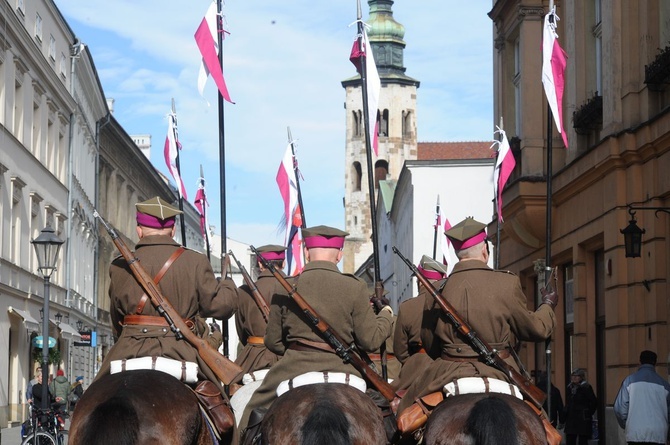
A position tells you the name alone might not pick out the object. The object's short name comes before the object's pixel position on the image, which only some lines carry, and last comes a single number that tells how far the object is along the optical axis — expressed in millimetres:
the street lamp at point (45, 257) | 21828
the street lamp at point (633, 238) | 18953
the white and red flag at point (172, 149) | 23662
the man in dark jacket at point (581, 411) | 21844
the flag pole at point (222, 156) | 16714
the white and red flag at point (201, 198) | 24531
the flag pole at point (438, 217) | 28292
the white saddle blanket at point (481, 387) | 9219
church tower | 131250
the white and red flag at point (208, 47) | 19484
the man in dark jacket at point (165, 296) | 9320
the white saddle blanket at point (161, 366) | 9094
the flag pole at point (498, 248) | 23191
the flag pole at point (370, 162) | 13367
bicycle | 21531
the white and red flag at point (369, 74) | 18250
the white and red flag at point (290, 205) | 25578
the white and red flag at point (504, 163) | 25844
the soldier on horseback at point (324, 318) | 9633
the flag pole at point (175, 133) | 23719
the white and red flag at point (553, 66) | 18822
